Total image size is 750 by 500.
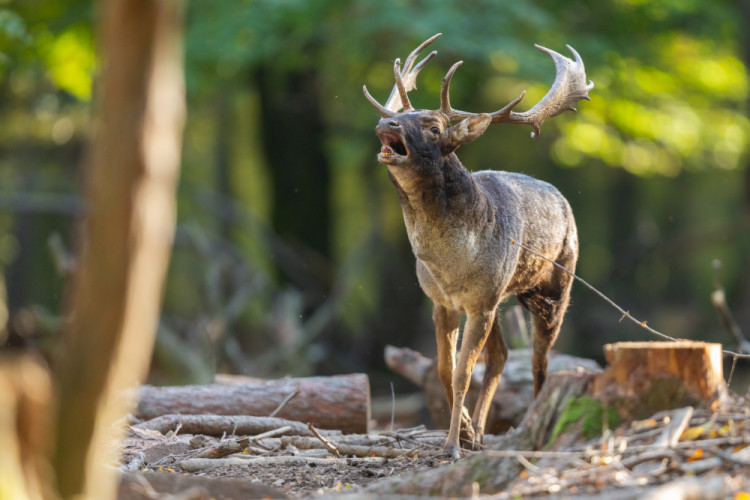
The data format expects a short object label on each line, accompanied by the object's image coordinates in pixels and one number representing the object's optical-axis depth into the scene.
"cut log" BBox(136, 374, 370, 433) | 16.53
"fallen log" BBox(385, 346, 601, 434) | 18.36
